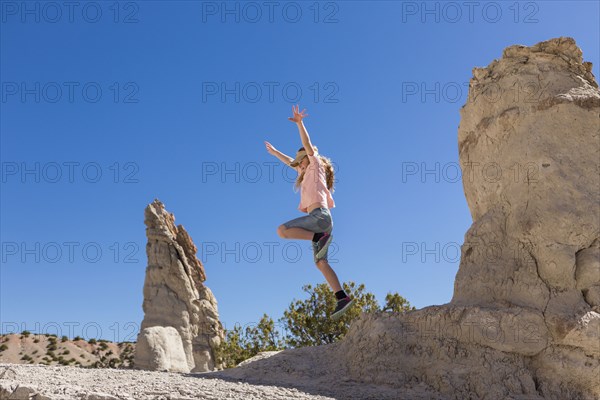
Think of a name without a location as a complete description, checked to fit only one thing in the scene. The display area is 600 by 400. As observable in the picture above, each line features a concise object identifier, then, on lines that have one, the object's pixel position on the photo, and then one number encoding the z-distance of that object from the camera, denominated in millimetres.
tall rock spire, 29844
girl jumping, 8039
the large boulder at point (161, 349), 19219
